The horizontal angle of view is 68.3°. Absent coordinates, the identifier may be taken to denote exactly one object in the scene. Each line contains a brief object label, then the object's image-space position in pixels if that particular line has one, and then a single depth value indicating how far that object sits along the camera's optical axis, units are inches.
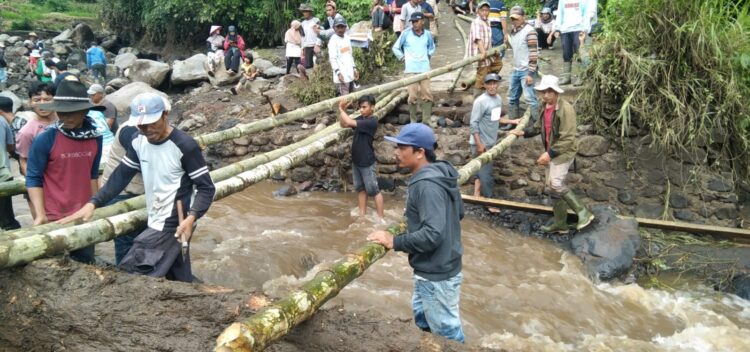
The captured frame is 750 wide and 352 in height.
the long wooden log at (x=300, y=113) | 220.2
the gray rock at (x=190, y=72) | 627.5
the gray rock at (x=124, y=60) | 778.4
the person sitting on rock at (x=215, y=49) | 591.5
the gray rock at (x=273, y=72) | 552.1
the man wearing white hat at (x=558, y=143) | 241.3
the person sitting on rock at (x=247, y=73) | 512.1
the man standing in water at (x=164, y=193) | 132.8
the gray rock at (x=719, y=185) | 274.7
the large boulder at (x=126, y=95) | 548.4
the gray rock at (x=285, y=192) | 336.8
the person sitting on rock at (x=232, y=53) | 565.6
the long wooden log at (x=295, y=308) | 88.5
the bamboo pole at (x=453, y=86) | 355.1
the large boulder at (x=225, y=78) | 570.9
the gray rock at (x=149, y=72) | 649.0
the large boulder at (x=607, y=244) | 233.3
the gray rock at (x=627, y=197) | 284.5
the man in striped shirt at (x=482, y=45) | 332.2
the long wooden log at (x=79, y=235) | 116.9
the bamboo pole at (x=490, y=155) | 222.7
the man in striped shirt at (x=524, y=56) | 301.6
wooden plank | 249.0
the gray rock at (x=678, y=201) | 278.7
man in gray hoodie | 117.6
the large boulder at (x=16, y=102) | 563.5
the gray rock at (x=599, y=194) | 287.3
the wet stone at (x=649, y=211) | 280.5
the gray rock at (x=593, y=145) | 288.0
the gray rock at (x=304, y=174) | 353.4
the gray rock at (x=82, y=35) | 1004.6
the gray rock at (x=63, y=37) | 981.8
